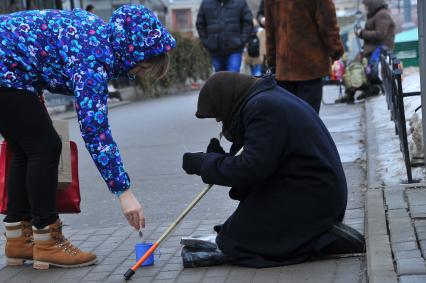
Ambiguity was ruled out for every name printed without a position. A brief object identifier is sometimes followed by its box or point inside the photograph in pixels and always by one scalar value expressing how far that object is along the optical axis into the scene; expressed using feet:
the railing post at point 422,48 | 24.66
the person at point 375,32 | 66.48
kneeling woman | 21.67
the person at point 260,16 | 59.66
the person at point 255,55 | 76.79
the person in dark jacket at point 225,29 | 58.11
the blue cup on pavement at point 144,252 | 23.34
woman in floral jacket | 21.40
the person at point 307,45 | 33.05
